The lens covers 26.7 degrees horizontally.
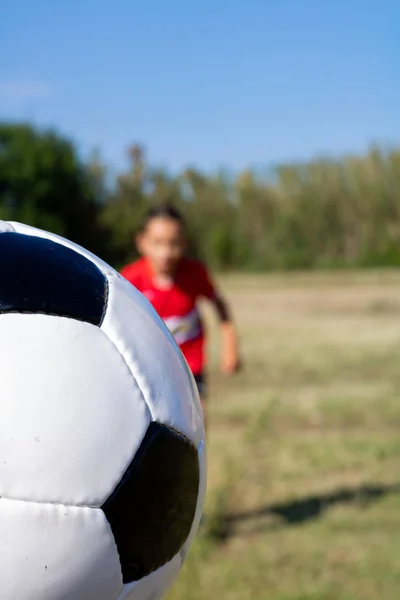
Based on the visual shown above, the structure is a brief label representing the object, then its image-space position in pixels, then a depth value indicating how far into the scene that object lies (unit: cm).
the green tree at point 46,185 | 2324
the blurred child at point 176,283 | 317
